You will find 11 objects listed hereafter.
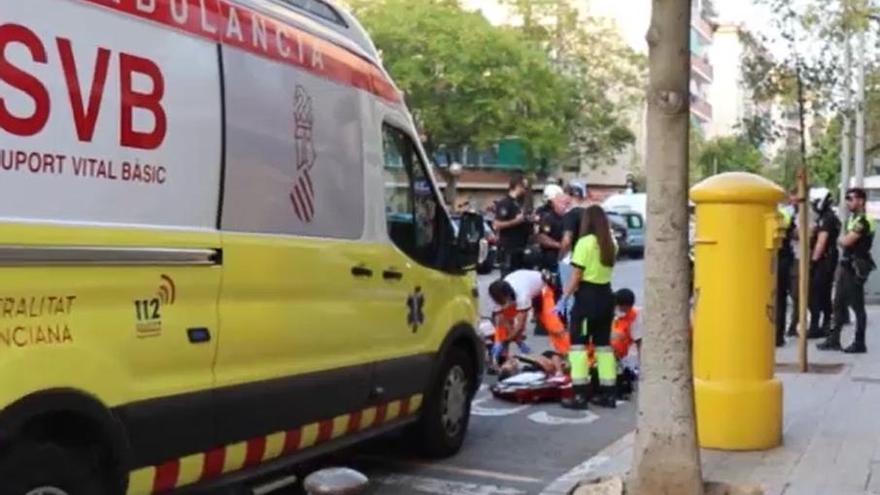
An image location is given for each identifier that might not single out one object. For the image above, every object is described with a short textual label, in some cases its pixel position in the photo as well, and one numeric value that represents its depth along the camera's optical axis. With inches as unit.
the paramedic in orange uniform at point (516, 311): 438.3
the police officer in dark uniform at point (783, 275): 533.6
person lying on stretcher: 411.2
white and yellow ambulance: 171.2
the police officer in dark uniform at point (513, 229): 575.8
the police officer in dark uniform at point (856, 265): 511.2
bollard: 128.2
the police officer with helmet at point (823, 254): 546.6
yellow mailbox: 305.4
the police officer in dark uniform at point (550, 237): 565.3
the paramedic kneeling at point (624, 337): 407.5
